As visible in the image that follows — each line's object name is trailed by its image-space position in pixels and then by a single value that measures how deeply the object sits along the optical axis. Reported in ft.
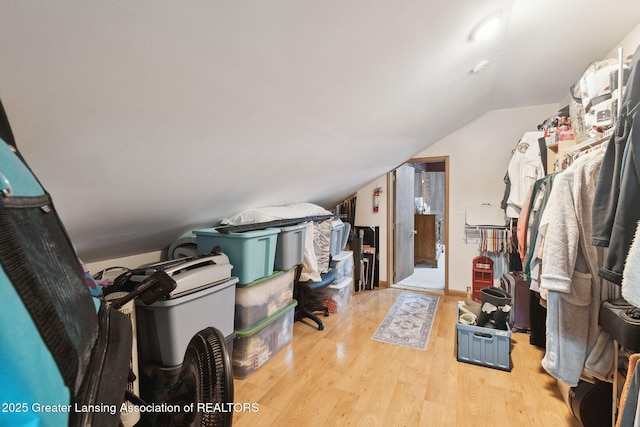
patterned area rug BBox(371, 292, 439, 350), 8.41
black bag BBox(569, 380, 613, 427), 4.78
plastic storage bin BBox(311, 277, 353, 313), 10.41
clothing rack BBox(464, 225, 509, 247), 11.25
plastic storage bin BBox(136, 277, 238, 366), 4.84
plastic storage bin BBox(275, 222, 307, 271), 7.59
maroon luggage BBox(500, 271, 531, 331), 8.80
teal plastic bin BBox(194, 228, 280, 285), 6.35
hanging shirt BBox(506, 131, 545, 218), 9.21
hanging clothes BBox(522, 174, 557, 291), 5.76
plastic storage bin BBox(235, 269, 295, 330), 6.52
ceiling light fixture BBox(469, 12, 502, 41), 4.87
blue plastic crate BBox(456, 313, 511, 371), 6.85
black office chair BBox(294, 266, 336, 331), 9.25
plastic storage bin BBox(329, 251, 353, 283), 10.49
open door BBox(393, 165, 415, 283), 13.75
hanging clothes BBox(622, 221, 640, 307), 2.96
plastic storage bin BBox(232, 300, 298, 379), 6.54
